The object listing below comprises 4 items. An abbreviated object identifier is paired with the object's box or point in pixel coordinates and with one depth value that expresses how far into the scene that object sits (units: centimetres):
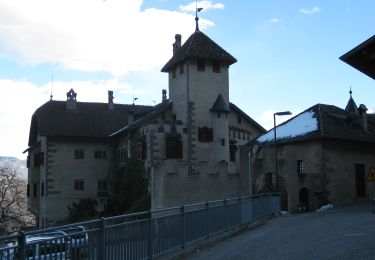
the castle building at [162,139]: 3778
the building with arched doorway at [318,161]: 3588
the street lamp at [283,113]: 2984
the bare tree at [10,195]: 5675
